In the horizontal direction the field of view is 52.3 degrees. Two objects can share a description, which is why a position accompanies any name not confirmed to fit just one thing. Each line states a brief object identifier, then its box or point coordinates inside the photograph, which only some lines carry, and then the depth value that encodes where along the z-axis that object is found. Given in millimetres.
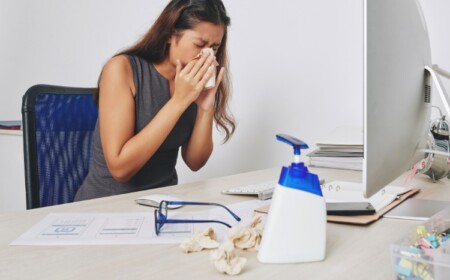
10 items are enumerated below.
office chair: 1101
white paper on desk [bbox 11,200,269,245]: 631
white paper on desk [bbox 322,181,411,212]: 817
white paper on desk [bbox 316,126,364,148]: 1218
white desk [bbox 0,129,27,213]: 2326
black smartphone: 734
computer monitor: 485
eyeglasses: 673
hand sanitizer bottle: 514
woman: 1141
